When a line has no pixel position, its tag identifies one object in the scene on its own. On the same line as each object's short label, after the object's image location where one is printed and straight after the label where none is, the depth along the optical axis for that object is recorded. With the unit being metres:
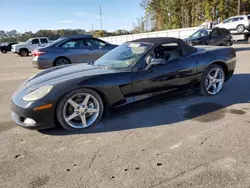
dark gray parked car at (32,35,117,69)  9.20
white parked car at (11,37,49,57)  22.77
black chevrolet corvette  3.44
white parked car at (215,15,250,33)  20.18
